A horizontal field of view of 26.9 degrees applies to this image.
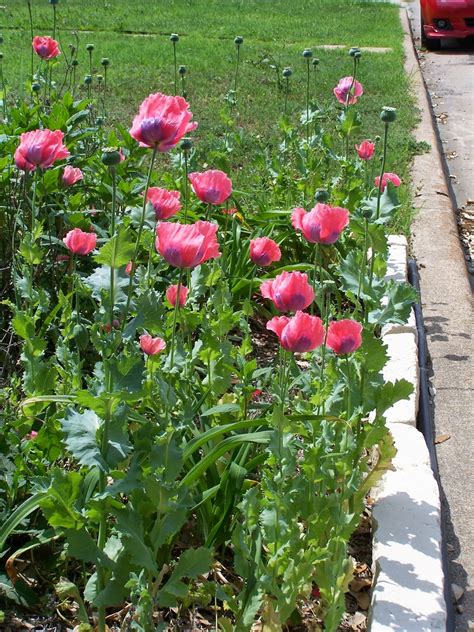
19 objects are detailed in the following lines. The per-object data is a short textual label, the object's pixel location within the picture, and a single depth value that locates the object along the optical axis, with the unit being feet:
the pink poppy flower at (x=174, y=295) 8.67
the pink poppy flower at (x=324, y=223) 8.04
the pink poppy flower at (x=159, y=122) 6.86
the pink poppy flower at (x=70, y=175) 11.09
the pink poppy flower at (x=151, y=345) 8.31
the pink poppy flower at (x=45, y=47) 13.41
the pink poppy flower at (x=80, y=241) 8.70
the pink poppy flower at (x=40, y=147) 8.60
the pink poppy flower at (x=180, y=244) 6.69
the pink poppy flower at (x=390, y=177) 12.88
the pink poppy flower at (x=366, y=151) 14.12
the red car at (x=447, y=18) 40.29
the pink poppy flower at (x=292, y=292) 7.39
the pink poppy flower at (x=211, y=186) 9.20
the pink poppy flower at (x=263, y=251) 9.58
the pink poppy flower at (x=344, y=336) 7.64
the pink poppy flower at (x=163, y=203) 8.86
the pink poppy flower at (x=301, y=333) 7.02
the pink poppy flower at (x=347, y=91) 14.88
